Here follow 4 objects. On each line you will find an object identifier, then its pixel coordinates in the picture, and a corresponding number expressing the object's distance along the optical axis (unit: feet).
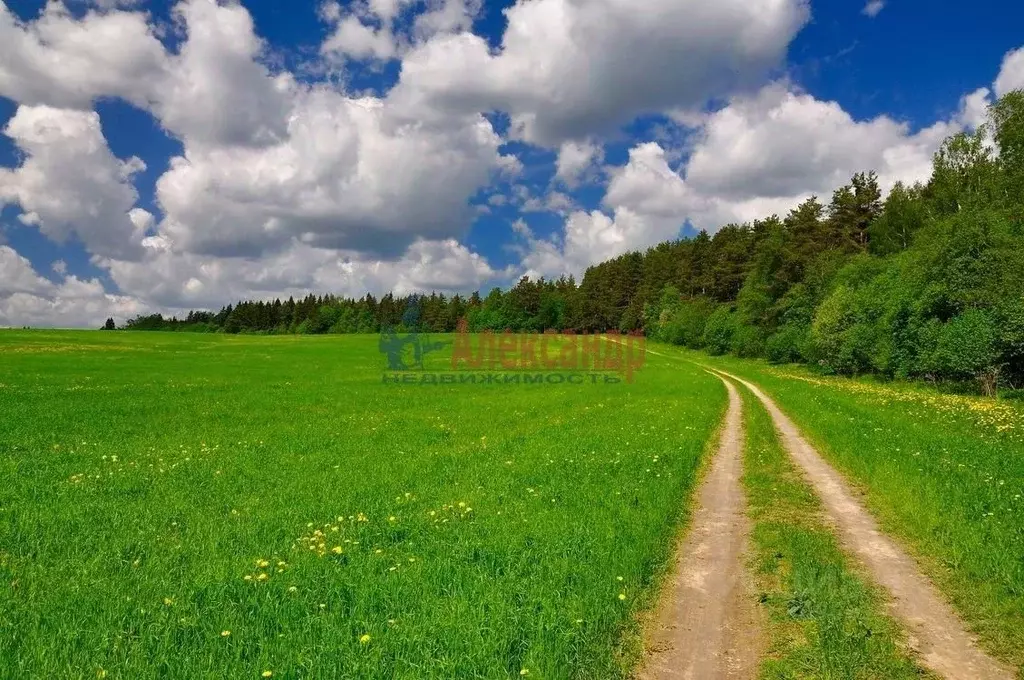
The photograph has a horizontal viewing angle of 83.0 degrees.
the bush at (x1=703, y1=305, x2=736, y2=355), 284.00
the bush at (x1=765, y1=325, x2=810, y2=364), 221.09
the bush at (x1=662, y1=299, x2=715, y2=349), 328.49
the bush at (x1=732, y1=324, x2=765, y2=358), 257.34
